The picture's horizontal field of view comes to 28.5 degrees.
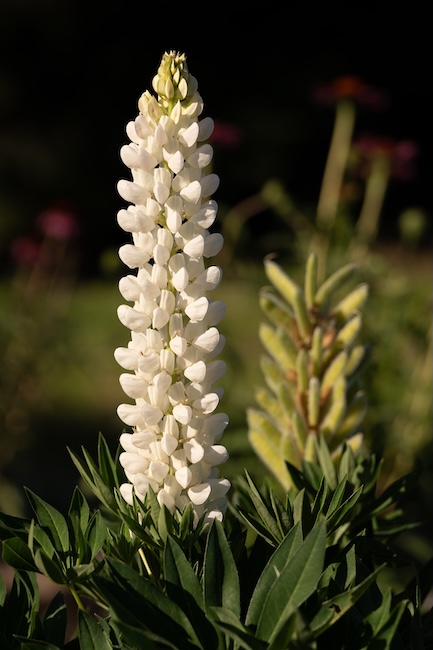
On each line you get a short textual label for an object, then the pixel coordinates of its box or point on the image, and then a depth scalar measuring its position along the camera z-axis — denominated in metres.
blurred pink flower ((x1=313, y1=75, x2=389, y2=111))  2.31
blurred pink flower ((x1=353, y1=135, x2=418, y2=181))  2.30
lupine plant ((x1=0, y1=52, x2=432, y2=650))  0.70
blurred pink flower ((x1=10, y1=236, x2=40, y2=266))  2.84
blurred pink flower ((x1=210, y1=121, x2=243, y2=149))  1.85
